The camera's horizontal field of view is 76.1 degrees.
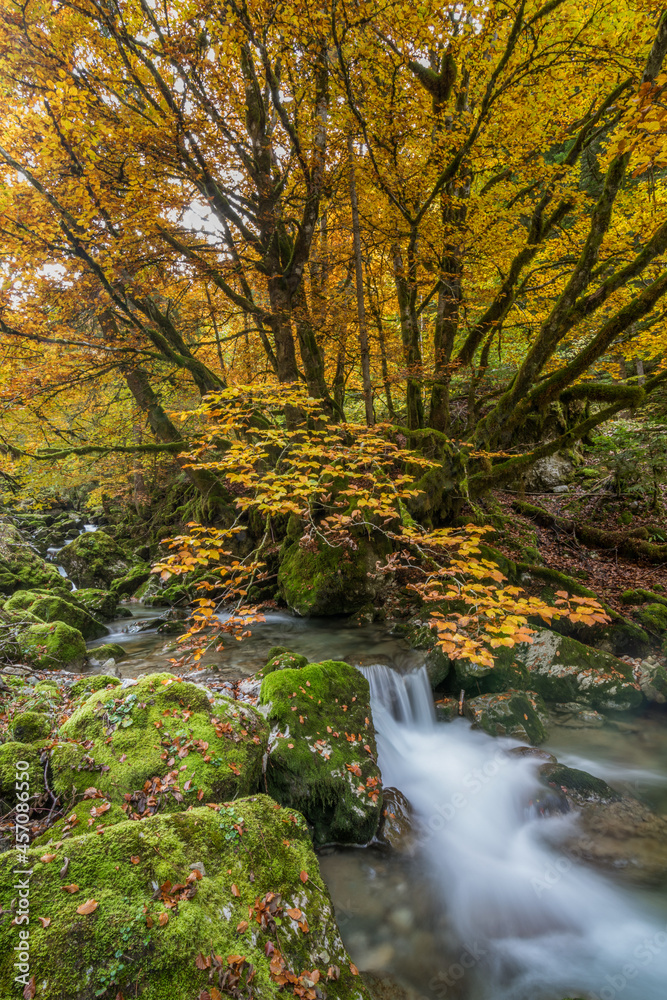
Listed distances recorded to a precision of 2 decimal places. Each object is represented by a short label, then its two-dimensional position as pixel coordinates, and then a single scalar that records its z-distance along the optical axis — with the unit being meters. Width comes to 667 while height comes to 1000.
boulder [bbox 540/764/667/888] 4.16
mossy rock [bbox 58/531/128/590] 13.53
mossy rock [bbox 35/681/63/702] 4.21
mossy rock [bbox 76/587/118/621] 10.33
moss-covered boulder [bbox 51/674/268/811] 3.02
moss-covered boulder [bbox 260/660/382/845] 3.97
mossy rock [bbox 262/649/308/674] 5.29
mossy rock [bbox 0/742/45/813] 2.76
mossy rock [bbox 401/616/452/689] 6.38
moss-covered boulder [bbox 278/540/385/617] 8.56
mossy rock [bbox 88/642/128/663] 7.19
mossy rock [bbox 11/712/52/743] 3.20
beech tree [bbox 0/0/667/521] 6.15
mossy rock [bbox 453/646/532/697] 6.31
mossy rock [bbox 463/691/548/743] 5.82
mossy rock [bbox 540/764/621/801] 4.81
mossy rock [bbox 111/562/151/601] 12.74
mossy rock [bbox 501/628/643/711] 6.45
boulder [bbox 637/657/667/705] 6.48
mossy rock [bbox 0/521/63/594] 10.50
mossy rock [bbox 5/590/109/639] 8.19
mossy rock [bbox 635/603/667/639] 7.51
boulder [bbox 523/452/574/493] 12.45
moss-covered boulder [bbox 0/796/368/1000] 1.73
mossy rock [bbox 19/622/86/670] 6.11
